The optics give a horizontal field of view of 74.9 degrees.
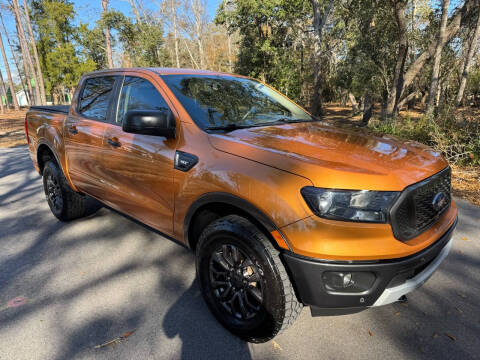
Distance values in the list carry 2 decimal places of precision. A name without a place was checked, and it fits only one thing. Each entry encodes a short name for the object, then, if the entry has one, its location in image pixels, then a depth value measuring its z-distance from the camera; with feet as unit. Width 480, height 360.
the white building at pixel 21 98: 244.09
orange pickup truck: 5.47
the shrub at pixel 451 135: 20.77
